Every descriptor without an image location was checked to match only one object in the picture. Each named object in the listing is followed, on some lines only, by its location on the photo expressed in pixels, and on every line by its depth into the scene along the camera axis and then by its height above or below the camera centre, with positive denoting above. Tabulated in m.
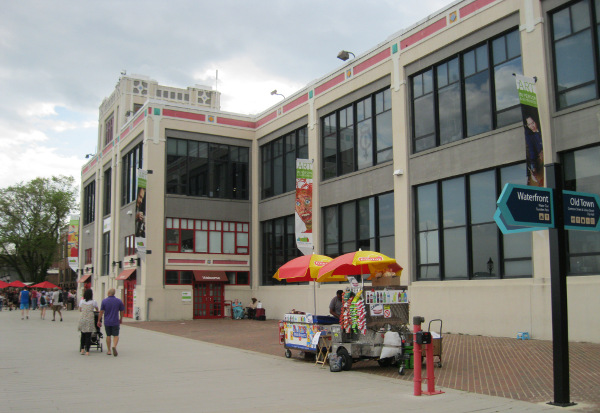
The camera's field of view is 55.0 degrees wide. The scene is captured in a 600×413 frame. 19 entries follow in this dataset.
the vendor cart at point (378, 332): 12.12 -1.43
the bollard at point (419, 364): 9.24 -1.60
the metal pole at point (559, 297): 8.29 -0.50
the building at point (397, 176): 17.14 +3.84
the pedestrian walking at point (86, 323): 15.45 -1.47
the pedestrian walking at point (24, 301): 33.81 -1.86
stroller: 15.84 -1.88
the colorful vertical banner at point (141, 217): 31.31 +2.81
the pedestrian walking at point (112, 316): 14.99 -1.24
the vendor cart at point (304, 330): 13.55 -1.55
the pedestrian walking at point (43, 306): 32.07 -2.06
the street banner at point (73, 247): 50.24 +1.87
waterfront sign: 7.98 +0.79
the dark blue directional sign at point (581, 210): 8.68 +0.79
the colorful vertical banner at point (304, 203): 27.22 +2.99
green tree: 60.66 +5.22
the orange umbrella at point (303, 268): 15.23 -0.06
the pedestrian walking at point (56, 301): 31.12 -1.78
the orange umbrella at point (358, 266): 13.74 -0.01
